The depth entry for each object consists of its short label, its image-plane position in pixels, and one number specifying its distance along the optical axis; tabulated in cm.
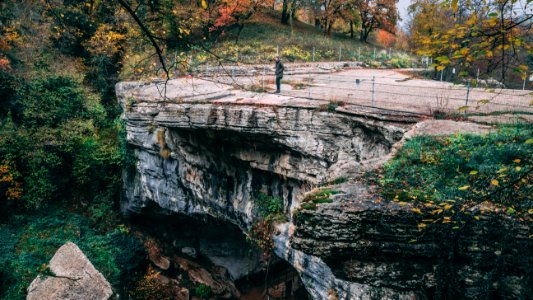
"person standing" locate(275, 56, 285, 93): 1256
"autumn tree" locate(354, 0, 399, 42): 2891
